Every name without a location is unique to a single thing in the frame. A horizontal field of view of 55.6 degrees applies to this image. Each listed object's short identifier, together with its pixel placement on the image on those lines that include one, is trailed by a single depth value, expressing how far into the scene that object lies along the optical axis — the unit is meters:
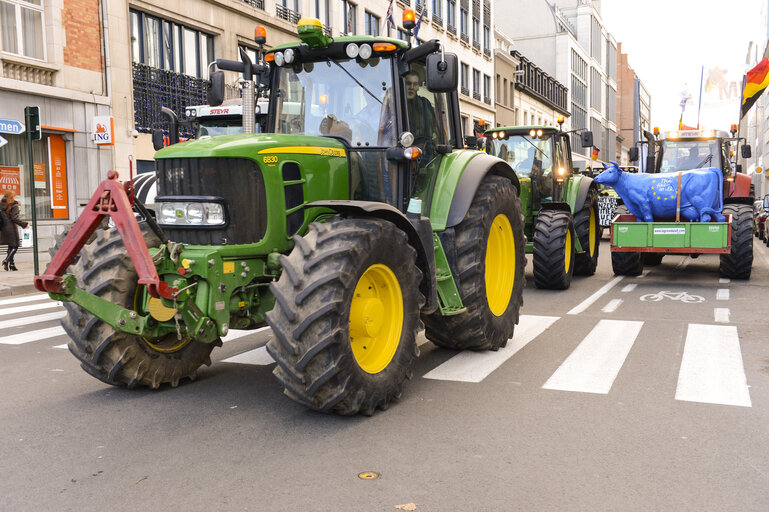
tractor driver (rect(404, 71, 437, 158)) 6.13
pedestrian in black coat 15.43
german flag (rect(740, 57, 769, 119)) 21.13
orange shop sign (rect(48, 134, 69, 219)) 18.67
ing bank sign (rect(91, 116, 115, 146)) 19.22
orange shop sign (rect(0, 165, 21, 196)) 17.80
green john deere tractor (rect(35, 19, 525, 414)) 4.57
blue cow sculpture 11.90
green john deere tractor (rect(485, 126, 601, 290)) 12.17
